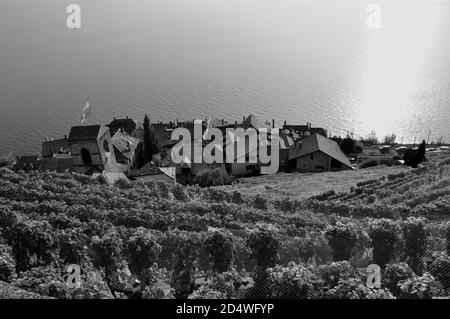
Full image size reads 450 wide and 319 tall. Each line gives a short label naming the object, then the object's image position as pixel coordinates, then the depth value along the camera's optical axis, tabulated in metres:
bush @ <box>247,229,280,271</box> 11.52
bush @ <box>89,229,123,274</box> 11.44
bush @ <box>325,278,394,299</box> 9.09
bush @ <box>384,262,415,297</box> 10.07
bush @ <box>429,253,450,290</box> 10.16
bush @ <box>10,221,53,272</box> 11.39
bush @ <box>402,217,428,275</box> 11.22
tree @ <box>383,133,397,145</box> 73.88
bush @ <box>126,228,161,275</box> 11.48
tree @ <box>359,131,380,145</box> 72.25
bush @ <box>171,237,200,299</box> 10.92
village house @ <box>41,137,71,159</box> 55.56
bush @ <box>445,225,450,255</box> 11.75
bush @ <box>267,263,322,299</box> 9.67
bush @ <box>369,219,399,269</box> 11.66
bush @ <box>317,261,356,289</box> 10.11
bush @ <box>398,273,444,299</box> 9.48
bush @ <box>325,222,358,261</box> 11.86
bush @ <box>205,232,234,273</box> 11.45
